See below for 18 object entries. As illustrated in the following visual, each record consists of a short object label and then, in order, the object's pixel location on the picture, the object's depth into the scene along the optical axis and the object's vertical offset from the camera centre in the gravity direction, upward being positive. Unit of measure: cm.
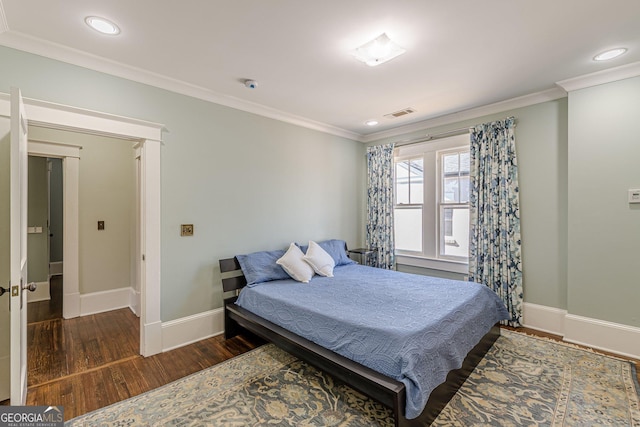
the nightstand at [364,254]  468 -71
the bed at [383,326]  177 -89
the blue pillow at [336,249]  411 -54
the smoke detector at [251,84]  292 +135
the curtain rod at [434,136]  389 +112
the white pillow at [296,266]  334 -64
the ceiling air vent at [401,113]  378 +137
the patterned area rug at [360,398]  188 -137
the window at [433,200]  400 +20
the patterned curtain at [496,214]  341 -1
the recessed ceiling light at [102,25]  197 +134
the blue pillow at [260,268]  324 -64
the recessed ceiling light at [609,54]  239 +136
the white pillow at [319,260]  355 -60
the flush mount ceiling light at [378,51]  220 +131
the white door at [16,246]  162 -19
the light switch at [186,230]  301 -18
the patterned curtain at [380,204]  464 +15
